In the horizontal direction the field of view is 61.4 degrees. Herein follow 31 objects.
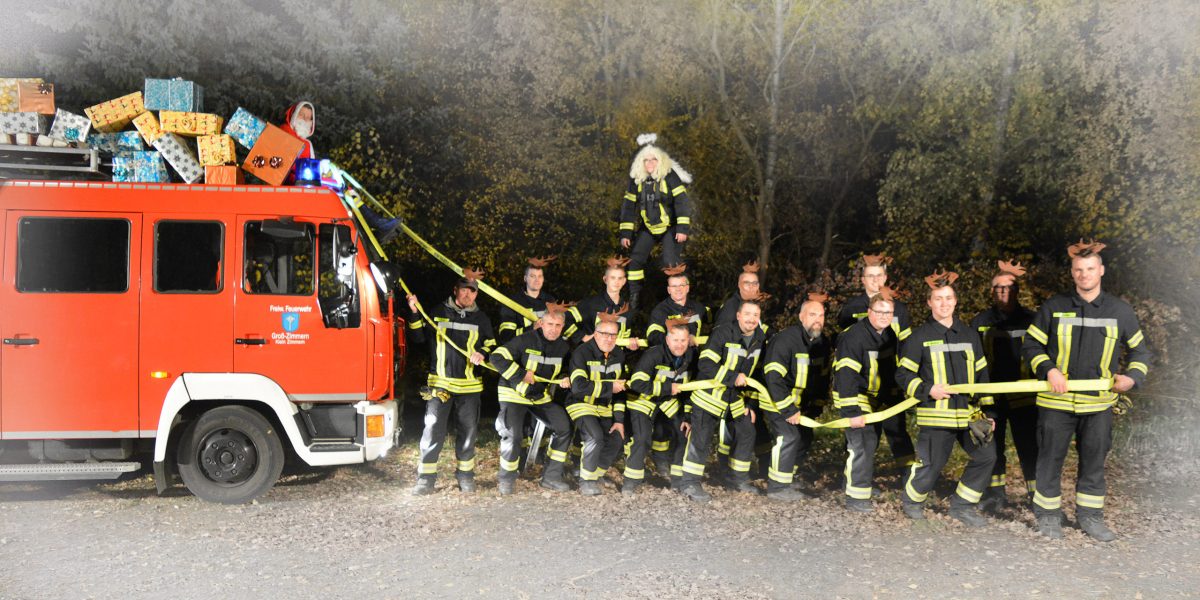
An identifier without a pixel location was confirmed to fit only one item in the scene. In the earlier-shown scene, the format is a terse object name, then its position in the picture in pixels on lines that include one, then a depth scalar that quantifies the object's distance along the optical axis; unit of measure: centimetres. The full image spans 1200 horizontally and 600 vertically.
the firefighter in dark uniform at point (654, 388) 816
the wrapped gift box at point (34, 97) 777
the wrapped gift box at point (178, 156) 788
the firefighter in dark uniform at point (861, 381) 760
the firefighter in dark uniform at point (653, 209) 988
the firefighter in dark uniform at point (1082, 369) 684
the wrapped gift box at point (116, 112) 780
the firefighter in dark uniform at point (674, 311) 876
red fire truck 748
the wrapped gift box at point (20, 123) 772
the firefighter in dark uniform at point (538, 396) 820
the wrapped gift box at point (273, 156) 800
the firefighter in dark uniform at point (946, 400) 723
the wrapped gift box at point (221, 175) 784
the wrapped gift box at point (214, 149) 789
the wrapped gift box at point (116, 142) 793
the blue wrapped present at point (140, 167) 789
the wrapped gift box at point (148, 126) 788
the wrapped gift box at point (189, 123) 788
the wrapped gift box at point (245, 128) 796
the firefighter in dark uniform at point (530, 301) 902
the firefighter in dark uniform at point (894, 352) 793
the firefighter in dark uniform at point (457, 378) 823
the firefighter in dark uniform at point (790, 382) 793
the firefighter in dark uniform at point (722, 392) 802
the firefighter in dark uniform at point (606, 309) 896
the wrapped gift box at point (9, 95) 779
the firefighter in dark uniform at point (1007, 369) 770
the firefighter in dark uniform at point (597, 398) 816
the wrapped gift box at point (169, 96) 789
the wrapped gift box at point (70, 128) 784
